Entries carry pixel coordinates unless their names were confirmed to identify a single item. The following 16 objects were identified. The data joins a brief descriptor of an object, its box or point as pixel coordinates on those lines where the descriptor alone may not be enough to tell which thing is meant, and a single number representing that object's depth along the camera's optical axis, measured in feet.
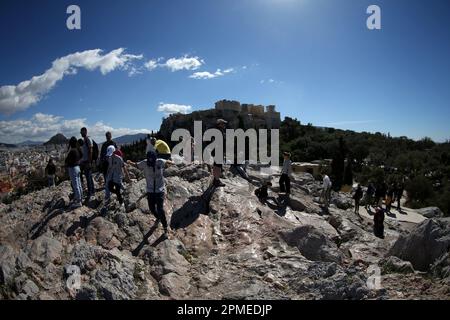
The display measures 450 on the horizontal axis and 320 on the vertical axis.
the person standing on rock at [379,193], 59.82
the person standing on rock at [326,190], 44.91
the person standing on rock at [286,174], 39.32
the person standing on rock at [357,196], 54.44
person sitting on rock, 36.58
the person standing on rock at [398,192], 68.62
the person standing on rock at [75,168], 27.27
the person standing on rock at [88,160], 30.37
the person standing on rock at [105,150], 28.91
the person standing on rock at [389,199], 63.57
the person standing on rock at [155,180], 24.49
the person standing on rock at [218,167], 33.60
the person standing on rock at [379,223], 41.04
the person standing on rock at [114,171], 27.50
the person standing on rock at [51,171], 41.50
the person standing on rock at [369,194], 63.21
